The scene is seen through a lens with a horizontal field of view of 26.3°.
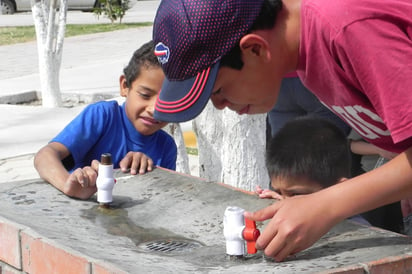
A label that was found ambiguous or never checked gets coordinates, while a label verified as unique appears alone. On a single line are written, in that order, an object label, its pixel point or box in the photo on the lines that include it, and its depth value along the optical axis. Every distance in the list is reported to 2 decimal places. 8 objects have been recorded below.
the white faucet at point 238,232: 2.22
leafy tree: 17.69
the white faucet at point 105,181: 2.82
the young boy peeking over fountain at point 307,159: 2.77
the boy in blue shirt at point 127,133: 3.29
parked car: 22.55
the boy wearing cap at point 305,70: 1.95
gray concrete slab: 2.18
